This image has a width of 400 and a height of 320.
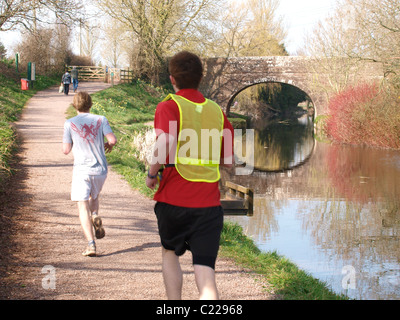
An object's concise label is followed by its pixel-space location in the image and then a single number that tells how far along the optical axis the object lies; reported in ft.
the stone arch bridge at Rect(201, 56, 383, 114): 125.18
